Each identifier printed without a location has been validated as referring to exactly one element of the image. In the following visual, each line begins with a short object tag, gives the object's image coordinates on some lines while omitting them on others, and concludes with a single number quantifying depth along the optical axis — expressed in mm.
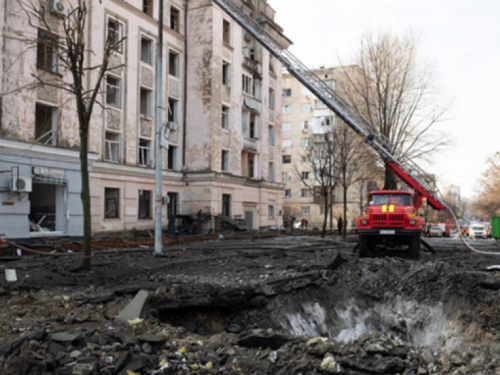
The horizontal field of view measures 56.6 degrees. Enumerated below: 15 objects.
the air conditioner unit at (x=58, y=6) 21939
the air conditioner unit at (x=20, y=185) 20203
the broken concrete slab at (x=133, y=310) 6781
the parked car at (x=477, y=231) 51516
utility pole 15539
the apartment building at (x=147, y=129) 21234
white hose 18944
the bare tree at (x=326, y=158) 31828
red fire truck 15961
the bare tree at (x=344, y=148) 31969
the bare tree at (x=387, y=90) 34594
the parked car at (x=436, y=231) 51353
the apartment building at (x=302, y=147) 62794
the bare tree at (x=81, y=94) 11273
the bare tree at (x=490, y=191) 61394
